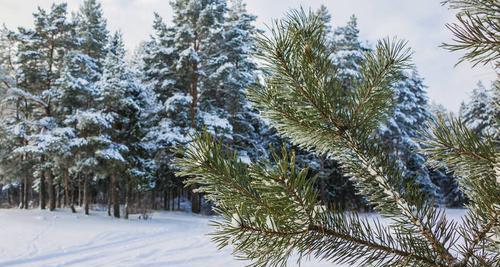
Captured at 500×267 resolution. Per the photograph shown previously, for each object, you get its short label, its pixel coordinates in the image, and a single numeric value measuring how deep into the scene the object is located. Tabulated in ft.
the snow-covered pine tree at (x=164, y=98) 64.39
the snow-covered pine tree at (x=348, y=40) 74.61
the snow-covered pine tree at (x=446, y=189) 116.03
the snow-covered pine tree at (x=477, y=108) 94.89
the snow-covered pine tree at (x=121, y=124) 54.90
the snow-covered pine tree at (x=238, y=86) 72.13
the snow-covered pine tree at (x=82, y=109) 53.57
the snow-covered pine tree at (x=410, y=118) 83.15
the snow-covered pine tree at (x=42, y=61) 66.28
